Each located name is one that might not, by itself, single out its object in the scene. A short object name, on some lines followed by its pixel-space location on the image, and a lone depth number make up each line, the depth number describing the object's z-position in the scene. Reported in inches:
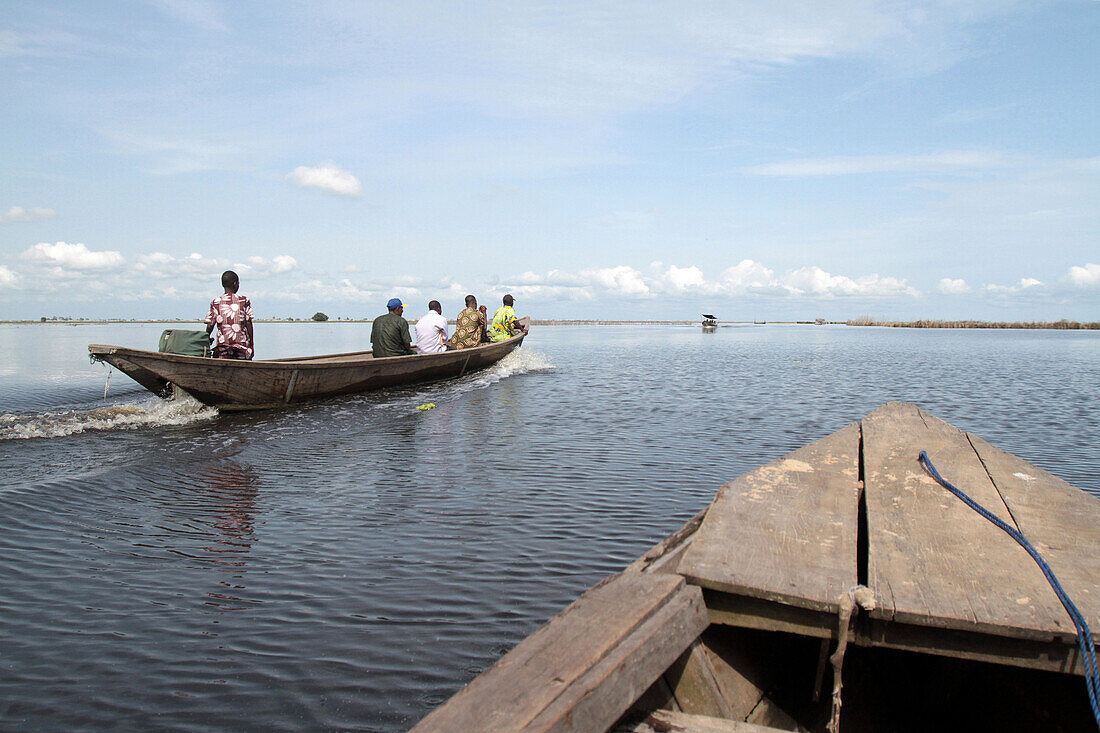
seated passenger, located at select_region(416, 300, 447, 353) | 648.4
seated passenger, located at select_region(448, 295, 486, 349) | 737.6
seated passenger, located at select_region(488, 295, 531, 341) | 898.1
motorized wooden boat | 397.7
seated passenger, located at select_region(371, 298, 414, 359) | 593.9
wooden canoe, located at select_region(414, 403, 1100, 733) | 72.9
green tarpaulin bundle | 428.8
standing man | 458.3
